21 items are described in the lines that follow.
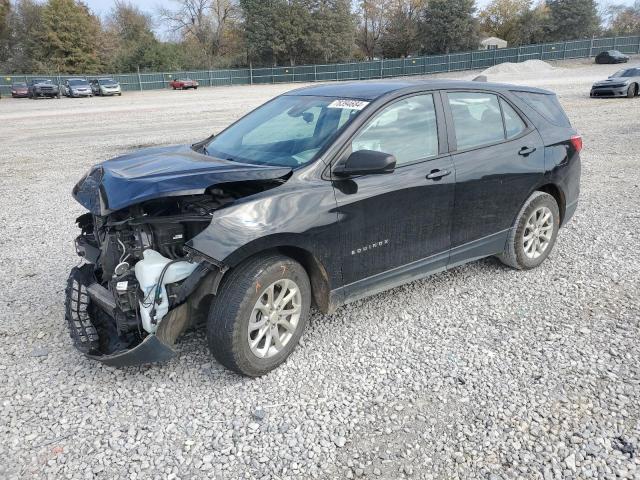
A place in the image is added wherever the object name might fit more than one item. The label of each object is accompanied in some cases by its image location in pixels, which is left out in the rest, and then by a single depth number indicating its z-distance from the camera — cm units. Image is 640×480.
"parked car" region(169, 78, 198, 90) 4894
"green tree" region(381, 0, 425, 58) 6395
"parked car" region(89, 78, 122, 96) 4075
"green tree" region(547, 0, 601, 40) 5834
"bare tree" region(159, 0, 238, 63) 7019
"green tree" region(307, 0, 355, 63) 5975
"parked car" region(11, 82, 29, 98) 4034
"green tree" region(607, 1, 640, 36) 6888
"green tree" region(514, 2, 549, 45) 6116
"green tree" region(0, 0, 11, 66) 6016
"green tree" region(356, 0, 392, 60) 7156
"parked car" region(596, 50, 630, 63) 4331
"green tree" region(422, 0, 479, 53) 5841
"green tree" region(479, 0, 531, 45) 6761
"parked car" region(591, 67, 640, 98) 2069
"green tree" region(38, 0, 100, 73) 5525
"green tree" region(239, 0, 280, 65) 5928
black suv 301
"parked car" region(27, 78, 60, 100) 3872
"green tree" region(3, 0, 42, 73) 5569
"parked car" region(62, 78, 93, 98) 3912
